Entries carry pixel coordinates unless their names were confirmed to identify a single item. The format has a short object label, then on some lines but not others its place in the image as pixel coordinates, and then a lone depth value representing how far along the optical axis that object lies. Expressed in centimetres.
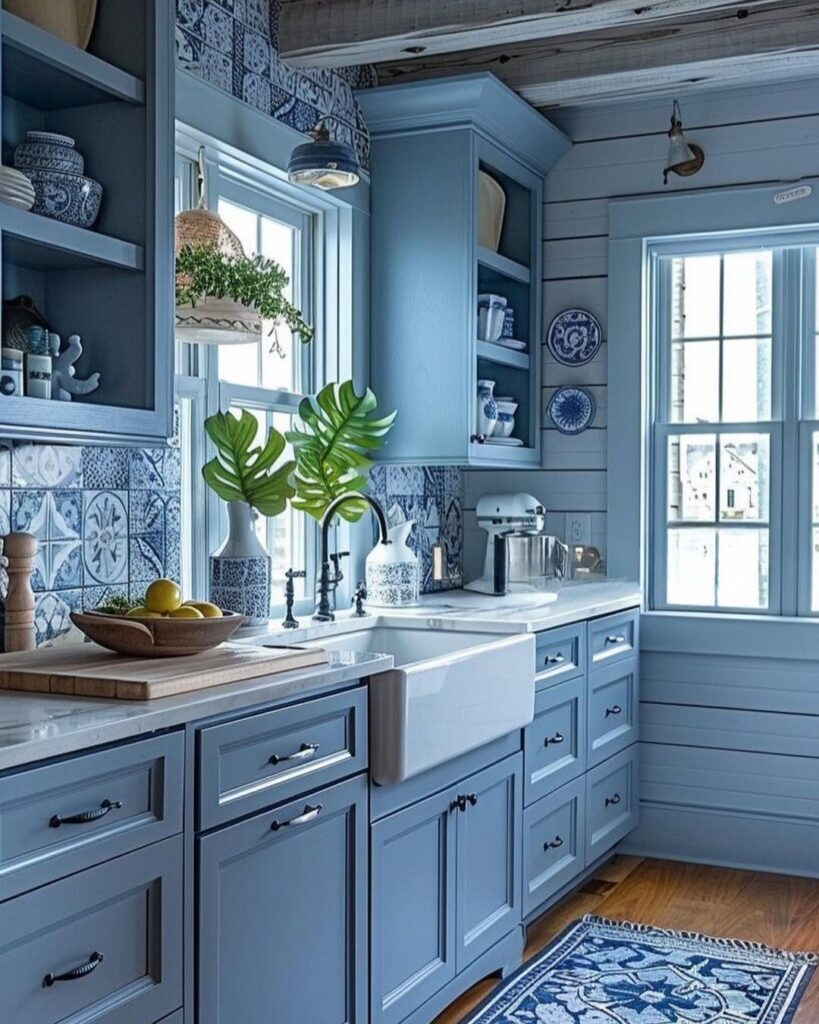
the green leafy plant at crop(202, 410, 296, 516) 309
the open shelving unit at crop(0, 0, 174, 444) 248
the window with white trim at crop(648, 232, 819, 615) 430
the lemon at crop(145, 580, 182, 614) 246
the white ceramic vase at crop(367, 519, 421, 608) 370
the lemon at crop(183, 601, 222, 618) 249
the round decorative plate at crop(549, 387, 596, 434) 452
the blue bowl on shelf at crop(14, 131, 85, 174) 236
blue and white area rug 308
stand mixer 426
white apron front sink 261
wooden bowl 235
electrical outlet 456
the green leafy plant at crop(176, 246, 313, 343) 292
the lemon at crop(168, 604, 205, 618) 243
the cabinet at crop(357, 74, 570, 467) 389
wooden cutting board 206
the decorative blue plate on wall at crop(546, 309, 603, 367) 451
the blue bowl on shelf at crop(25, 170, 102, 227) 236
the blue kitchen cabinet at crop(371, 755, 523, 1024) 266
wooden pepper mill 246
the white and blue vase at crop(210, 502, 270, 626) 299
